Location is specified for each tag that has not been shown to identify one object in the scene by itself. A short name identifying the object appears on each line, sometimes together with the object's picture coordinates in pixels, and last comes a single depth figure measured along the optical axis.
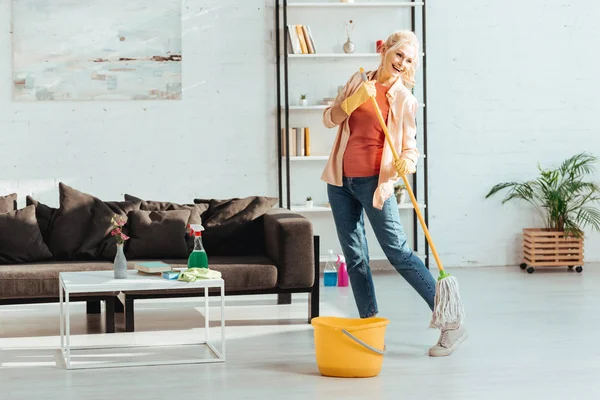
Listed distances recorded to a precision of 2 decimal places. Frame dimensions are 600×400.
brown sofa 7.45
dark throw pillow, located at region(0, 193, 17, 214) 8.03
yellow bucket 5.85
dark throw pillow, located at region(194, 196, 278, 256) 8.21
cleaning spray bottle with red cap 6.60
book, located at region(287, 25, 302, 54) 10.46
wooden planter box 10.77
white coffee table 6.27
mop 6.26
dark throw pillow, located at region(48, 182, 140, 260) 7.93
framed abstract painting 10.40
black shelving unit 10.49
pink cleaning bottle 9.85
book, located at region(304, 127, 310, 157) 10.61
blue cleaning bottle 9.87
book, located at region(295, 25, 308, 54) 10.48
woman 6.48
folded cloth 6.36
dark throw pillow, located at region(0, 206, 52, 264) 7.74
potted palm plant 10.77
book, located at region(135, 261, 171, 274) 6.63
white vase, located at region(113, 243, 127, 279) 6.54
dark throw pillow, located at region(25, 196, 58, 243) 8.11
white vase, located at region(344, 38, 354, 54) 10.64
